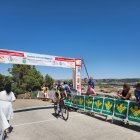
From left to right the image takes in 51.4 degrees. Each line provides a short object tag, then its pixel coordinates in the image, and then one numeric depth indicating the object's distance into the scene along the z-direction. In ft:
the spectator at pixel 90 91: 28.10
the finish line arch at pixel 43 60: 29.51
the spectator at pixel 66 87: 29.94
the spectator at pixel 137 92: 20.03
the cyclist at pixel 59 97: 25.32
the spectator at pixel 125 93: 21.20
